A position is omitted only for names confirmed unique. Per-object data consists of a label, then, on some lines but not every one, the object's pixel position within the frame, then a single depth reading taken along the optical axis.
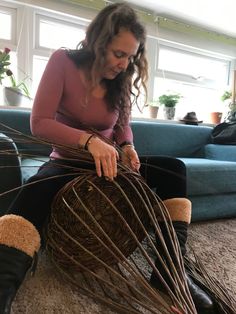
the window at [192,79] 3.35
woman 0.79
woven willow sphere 0.81
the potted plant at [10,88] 2.06
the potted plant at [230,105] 3.22
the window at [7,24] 2.49
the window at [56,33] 2.66
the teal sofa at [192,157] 1.26
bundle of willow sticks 0.79
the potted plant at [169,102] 3.04
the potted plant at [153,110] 3.00
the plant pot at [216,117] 3.42
